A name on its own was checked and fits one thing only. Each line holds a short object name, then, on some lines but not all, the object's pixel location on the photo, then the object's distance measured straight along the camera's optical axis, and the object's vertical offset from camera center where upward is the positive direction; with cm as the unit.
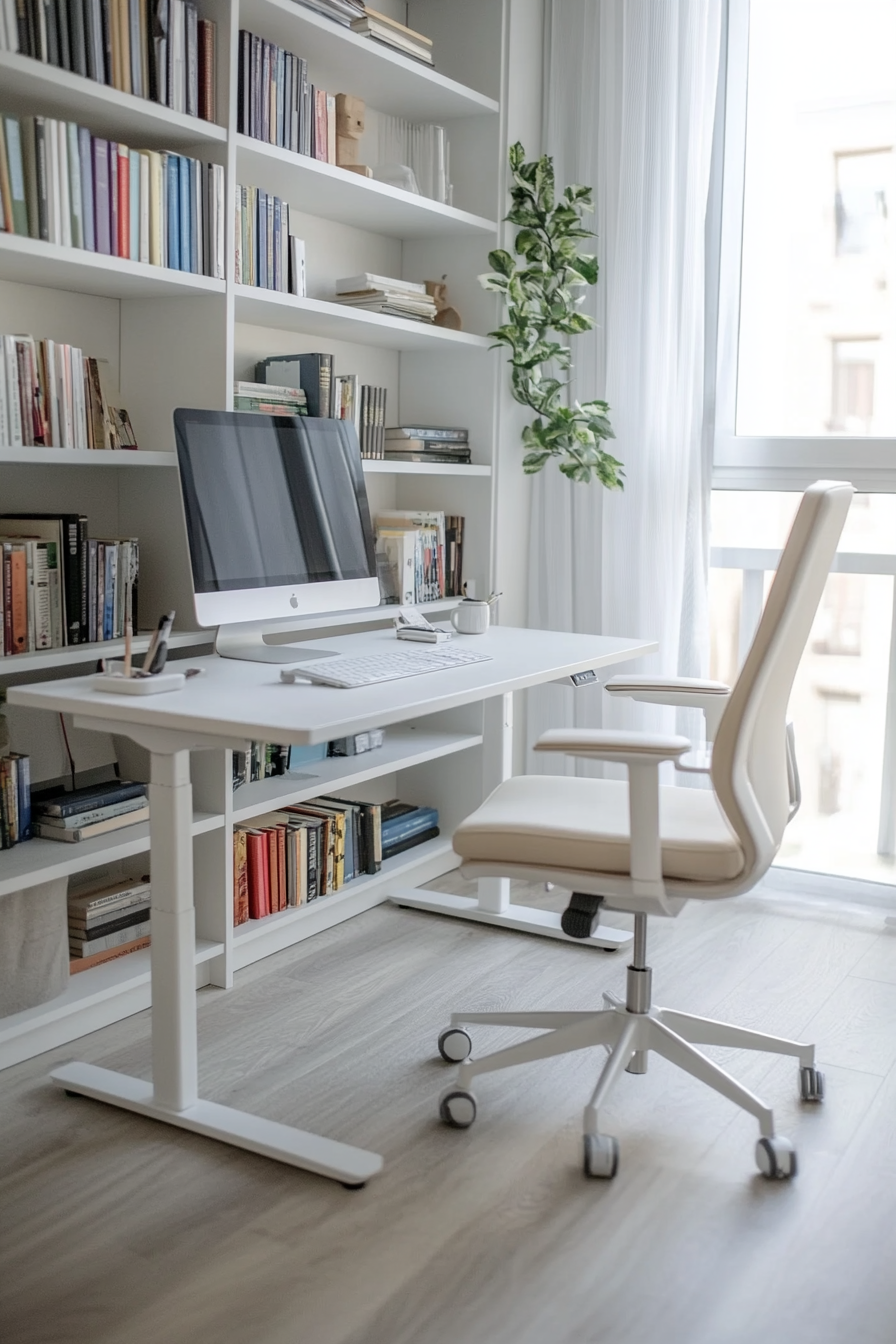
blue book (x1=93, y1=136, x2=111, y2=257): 232 +55
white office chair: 185 -51
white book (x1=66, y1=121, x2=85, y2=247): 227 +56
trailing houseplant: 329 +53
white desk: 188 -38
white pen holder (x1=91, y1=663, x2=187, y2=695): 202 -28
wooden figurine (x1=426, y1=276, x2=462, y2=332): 341 +53
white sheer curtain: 336 +54
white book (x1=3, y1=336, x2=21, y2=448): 222 +19
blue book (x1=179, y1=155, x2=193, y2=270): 248 +56
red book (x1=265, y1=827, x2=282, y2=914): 290 -80
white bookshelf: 239 +36
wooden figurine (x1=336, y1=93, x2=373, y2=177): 304 +90
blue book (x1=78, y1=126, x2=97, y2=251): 229 +57
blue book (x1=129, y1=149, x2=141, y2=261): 238 +56
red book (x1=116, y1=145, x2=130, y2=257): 237 +56
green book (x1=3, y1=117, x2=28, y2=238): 218 +56
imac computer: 236 -3
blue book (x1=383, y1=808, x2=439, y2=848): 340 -85
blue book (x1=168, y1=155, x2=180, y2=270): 246 +56
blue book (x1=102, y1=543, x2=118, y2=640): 246 -17
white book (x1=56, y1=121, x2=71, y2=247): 225 +54
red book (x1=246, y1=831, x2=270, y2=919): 286 -80
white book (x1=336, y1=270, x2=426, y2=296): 311 +55
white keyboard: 217 -28
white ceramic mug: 291 -24
